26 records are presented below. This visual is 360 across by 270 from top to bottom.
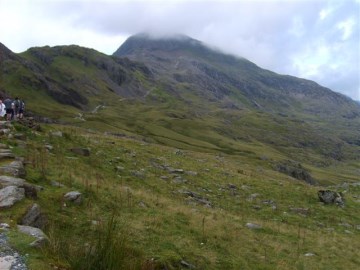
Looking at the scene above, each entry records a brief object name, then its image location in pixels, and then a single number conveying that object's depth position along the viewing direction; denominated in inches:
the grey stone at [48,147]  1096.6
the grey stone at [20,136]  1089.2
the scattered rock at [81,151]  1183.6
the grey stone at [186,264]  579.9
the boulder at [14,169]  725.9
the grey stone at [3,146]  914.7
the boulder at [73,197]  703.7
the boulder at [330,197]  1279.5
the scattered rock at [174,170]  1329.8
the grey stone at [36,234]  447.8
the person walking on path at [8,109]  1486.3
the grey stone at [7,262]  390.6
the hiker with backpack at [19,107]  1643.7
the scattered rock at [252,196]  1181.2
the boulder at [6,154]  829.8
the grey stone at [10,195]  571.2
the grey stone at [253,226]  858.1
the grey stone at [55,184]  772.0
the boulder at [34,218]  540.1
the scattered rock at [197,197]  1027.1
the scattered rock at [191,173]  1340.6
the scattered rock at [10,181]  647.8
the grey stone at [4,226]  488.9
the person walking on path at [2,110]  1383.9
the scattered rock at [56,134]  1295.3
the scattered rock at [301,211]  1128.8
